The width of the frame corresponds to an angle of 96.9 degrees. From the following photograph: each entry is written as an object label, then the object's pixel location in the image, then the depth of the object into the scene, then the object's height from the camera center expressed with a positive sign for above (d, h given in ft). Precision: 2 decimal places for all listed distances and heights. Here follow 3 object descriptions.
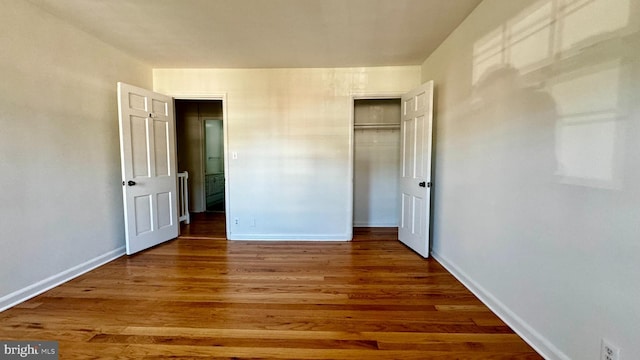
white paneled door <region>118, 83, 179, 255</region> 10.90 -0.35
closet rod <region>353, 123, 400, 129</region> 16.05 +1.80
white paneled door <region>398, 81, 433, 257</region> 10.73 -0.41
